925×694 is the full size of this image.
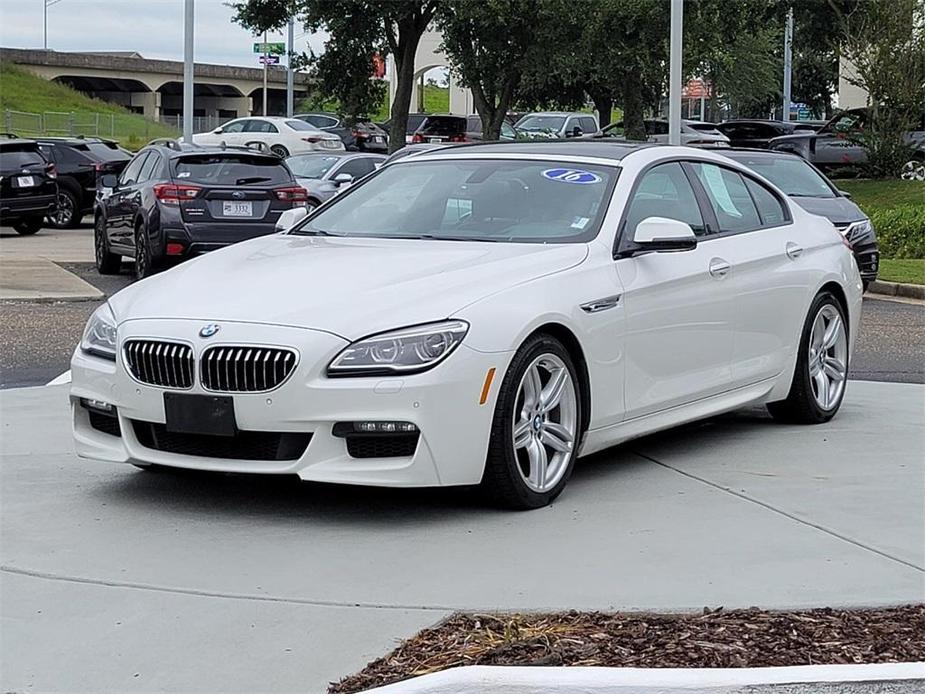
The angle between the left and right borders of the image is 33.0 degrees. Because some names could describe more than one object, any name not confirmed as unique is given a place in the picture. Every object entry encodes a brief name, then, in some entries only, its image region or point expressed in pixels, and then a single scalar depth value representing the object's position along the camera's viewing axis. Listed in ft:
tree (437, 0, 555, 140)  109.24
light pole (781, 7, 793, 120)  169.95
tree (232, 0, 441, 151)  118.93
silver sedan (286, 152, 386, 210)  78.23
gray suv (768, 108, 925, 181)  105.70
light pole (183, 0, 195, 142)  87.02
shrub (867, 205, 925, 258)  71.92
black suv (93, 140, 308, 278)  55.88
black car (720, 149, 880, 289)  54.54
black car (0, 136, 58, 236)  86.22
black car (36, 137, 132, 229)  96.02
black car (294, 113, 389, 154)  144.02
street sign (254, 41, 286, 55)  212.41
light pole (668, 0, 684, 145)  67.21
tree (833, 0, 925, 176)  94.84
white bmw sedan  19.53
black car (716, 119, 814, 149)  132.46
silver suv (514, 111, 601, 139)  140.46
